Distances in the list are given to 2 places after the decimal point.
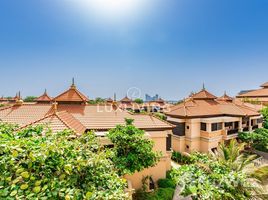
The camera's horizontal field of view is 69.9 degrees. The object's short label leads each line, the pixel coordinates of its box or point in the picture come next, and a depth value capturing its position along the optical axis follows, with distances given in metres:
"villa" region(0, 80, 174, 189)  12.93
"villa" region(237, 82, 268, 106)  36.50
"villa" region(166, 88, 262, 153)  21.88
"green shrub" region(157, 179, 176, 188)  14.39
